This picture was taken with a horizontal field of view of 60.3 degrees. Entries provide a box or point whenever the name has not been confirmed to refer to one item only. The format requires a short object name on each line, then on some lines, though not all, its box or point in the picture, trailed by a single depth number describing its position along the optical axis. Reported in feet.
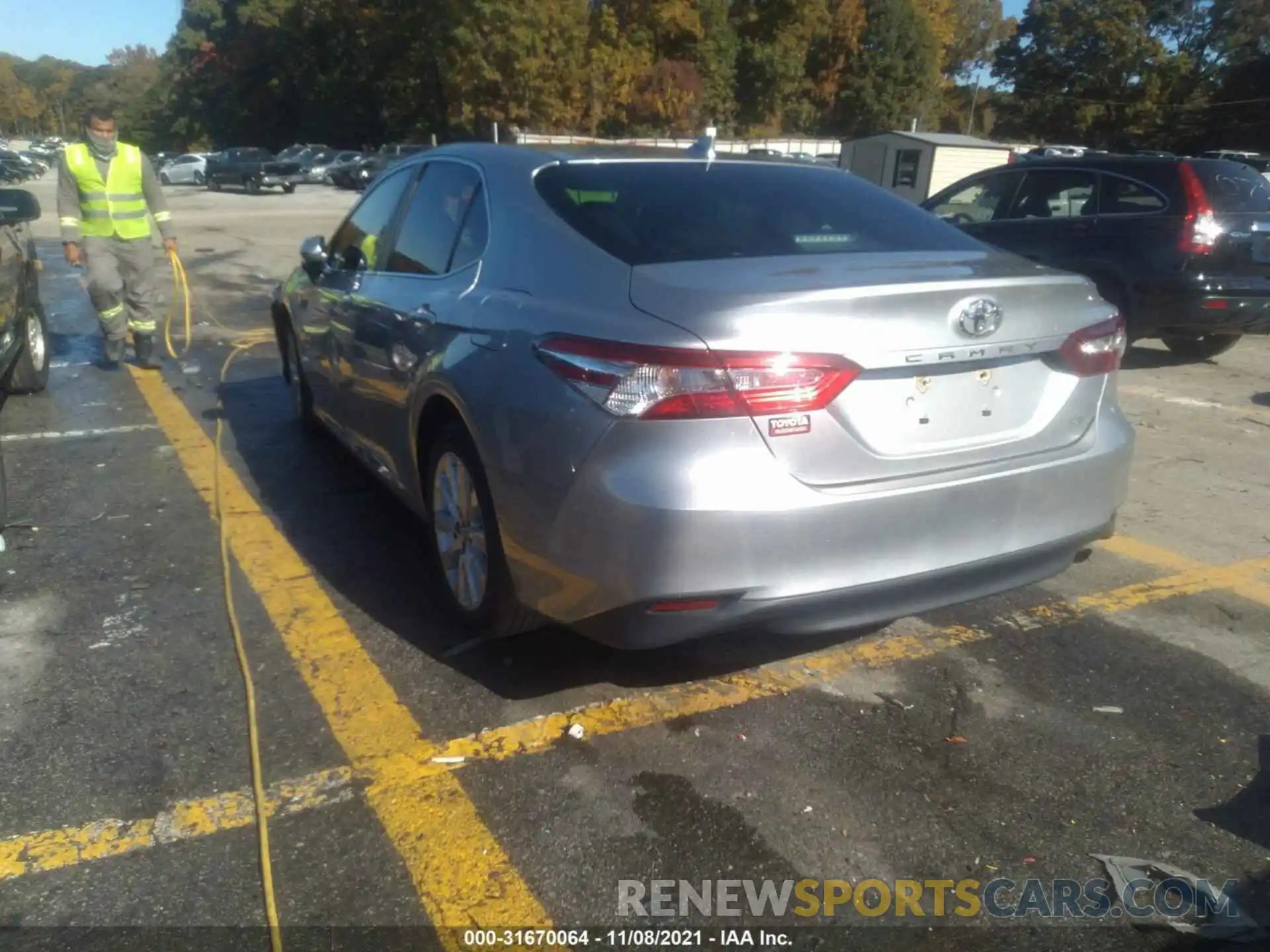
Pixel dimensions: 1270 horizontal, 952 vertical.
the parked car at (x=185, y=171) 153.07
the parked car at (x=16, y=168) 135.64
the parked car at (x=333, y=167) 142.00
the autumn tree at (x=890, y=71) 219.41
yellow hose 8.02
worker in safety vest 25.39
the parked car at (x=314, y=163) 145.89
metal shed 91.40
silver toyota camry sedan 9.00
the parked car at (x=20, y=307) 19.93
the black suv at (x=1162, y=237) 26.09
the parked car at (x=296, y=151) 150.51
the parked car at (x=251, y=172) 129.18
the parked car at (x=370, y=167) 129.71
